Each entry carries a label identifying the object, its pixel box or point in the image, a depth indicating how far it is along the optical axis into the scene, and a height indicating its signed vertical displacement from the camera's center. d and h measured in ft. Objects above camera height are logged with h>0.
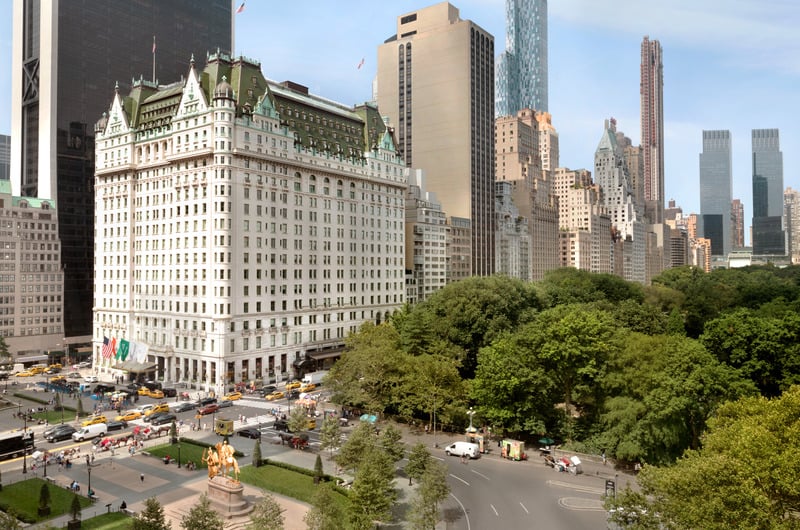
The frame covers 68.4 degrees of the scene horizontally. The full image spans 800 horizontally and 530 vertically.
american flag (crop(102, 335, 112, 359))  411.54 -51.99
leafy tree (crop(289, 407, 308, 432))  246.47 -62.35
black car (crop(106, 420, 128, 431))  271.41 -69.65
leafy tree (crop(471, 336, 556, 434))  242.17 -50.83
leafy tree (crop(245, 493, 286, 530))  134.46 -56.55
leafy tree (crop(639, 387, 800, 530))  122.93 -47.34
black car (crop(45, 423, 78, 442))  257.34 -69.66
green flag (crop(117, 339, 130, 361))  401.29 -51.20
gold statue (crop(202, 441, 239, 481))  184.24 -58.16
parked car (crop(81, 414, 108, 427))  276.00 -68.70
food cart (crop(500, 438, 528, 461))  229.95 -69.92
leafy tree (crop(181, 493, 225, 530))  131.44 -55.69
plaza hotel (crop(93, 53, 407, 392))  366.22 +32.23
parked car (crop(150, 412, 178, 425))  279.49 -68.85
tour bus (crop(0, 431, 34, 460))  231.50 -67.26
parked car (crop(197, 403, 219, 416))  299.58 -69.21
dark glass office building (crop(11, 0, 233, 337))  487.20 +148.59
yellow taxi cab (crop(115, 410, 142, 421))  288.10 -69.90
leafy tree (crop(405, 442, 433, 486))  190.39 -61.52
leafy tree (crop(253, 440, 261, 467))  219.61 -67.92
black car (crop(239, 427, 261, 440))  258.61 -70.60
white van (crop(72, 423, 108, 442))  258.16 -69.73
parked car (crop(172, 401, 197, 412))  311.47 -70.40
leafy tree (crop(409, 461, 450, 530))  151.94 -60.74
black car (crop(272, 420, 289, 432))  270.18 -69.91
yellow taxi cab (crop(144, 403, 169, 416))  302.21 -69.09
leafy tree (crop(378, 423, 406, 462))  198.29 -58.26
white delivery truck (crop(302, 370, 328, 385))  377.09 -67.20
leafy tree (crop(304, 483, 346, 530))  141.08 -57.87
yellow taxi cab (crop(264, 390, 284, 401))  341.90 -71.25
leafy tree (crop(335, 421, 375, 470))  192.75 -58.17
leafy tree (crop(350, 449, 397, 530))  153.07 -60.31
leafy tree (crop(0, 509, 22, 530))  120.37 -51.37
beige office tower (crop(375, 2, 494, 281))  622.13 +42.79
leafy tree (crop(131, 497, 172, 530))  128.98 -55.21
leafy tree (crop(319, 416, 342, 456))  221.87 -61.39
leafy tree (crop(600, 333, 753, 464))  206.08 -48.54
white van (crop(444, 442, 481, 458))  231.50 -70.26
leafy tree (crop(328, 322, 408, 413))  273.54 -49.10
